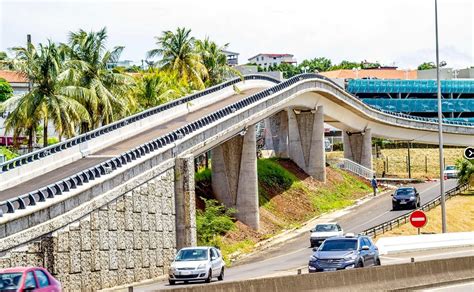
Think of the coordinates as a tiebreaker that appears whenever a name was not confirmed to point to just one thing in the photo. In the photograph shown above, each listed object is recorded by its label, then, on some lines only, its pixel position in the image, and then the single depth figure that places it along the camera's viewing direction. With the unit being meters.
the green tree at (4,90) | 122.69
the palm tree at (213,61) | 95.19
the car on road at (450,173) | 112.30
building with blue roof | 164.25
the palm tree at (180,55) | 89.94
